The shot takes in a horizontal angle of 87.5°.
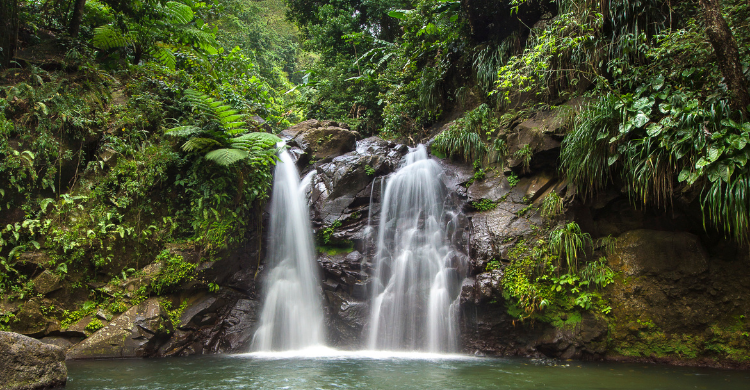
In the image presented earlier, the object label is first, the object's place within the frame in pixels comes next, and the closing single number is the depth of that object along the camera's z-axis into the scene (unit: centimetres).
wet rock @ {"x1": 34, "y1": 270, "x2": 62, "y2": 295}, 649
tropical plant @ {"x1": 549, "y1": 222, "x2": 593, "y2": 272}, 672
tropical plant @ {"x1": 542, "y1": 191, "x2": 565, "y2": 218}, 712
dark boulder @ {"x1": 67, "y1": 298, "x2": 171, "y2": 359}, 640
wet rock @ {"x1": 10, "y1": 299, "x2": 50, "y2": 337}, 617
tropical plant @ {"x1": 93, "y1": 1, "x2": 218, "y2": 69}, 839
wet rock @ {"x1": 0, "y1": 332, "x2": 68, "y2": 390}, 402
